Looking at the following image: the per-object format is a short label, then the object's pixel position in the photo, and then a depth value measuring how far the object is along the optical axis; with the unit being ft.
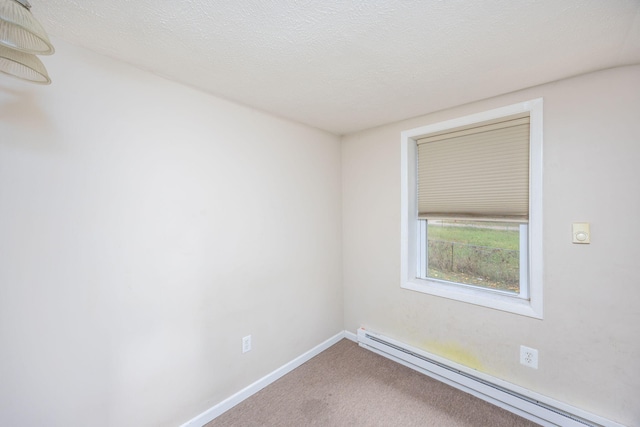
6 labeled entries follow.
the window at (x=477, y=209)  5.83
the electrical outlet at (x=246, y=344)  6.45
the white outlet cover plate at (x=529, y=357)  5.72
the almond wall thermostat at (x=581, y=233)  5.16
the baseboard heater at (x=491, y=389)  5.21
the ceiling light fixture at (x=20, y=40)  2.26
